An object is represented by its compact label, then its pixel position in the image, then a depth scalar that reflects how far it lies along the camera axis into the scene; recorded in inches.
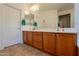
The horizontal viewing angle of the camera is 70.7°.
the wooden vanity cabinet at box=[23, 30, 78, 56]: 45.0
